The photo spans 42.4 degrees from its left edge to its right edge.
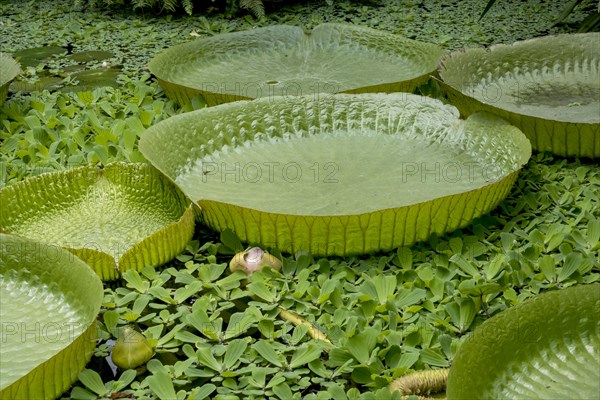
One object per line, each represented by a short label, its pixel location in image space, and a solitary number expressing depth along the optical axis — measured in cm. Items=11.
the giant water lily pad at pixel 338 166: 196
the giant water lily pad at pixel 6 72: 275
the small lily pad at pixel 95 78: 321
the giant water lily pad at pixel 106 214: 190
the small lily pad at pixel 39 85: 316
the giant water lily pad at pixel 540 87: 243
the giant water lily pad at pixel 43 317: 146
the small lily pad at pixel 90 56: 353
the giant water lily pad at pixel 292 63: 286
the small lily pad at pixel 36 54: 350
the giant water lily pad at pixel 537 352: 136
